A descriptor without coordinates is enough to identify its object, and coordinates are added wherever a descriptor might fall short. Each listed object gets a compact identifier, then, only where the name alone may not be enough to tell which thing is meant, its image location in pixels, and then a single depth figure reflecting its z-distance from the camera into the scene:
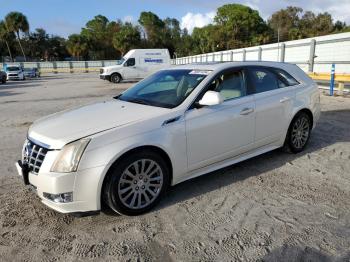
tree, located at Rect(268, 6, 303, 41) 87.68
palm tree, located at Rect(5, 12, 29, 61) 69.38
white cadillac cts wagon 3.33
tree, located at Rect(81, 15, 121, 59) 85.50
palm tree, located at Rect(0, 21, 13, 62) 71.56
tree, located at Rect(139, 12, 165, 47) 94.88
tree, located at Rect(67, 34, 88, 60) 78.56
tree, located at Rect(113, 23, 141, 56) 77.06
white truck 26.27
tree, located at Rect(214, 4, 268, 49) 75.56
